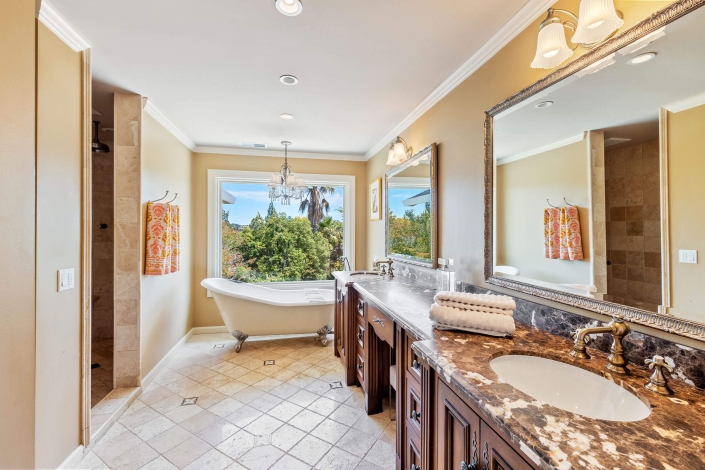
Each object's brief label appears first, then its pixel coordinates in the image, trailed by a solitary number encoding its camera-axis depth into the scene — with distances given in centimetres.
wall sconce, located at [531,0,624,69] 103
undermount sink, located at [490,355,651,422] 85
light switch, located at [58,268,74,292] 167
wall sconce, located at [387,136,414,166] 285
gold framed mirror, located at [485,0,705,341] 90
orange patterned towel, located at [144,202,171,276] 263
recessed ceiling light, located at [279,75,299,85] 215
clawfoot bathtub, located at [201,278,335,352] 329
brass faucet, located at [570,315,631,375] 93
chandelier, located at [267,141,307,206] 351
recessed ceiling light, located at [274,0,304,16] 143
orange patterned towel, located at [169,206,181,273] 296
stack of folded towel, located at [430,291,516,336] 124
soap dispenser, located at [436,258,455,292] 206
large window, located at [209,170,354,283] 419
